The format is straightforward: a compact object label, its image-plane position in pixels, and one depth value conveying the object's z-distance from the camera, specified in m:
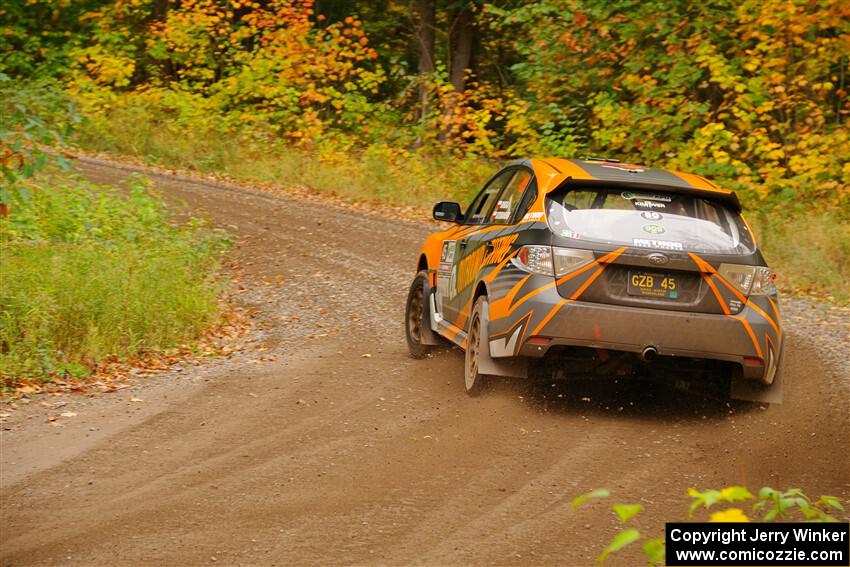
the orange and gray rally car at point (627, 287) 15.09
